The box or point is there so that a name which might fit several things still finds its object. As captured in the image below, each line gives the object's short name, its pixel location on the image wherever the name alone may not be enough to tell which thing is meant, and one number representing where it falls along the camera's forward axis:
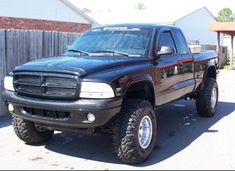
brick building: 13.52
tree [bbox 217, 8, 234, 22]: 80.01
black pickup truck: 3.92
